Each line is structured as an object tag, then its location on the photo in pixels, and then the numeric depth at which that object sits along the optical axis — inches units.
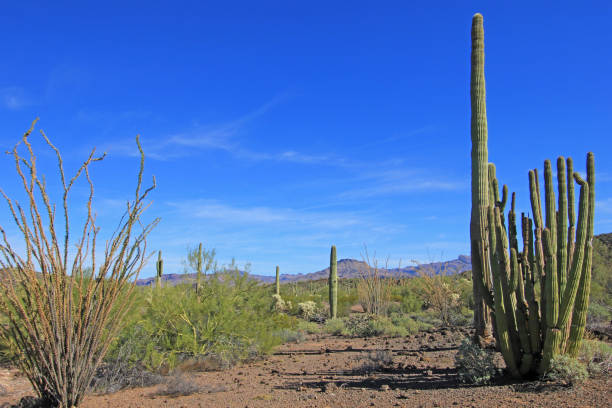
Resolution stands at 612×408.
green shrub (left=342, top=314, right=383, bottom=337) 593.9
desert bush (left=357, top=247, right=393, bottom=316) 693.9
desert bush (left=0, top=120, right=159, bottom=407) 211.5
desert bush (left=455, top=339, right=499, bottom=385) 276.7
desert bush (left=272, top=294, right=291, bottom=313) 903.7
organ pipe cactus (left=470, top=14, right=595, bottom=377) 261.9
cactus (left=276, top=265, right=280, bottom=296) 1241.9
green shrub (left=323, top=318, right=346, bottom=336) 644.7
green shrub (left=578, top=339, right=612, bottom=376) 276.1
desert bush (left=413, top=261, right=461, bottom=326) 609.0
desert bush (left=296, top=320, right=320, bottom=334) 669.7
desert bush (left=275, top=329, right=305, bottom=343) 562.6
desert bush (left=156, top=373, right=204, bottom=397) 302.2
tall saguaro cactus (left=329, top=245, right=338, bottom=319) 850.8
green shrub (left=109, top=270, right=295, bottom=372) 370.0
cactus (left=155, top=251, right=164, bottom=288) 1003.2
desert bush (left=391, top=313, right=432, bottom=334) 590.6
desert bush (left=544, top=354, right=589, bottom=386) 249.9
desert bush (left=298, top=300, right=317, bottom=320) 876.0
